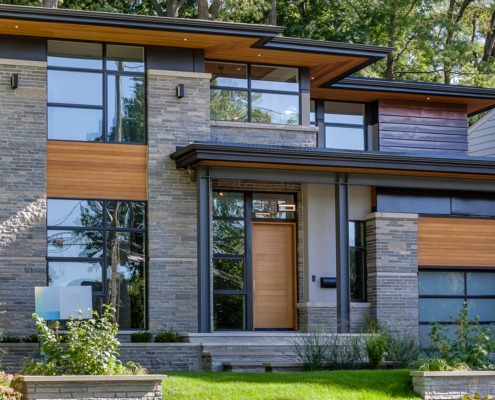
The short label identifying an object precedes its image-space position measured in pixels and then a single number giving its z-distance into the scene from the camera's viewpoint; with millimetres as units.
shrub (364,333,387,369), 16906
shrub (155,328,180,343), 18641
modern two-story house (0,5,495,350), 19641
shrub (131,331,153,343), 18656
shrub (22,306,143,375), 13000
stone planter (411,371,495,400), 14547
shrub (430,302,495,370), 15500
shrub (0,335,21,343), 18219
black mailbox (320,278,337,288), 21941
